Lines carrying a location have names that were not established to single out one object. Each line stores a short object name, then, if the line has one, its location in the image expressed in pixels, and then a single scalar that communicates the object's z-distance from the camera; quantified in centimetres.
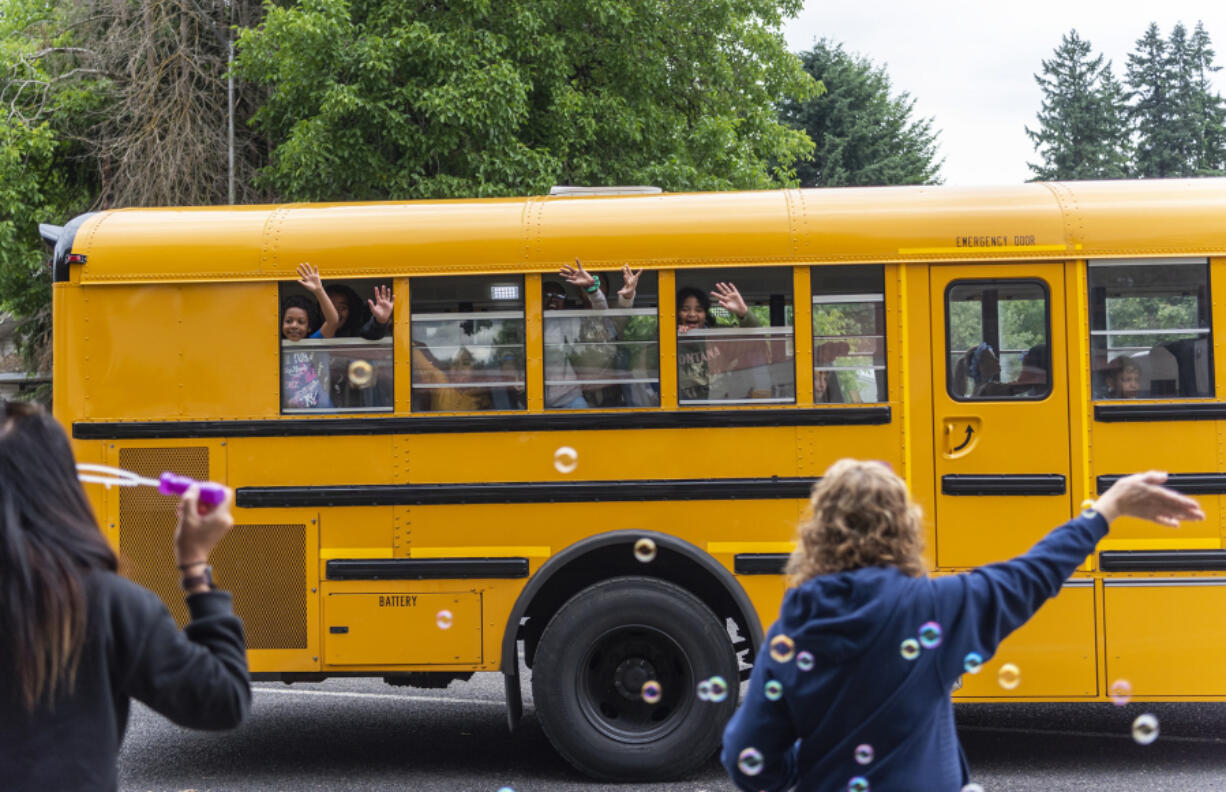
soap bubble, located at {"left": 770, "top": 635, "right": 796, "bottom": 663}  241
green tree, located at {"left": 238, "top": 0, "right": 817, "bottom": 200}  1325
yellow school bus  576
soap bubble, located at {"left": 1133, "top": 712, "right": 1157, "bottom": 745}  392
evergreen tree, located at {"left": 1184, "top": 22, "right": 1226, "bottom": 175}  5122
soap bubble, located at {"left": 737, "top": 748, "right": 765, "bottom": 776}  247
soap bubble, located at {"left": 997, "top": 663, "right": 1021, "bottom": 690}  466
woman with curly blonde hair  238
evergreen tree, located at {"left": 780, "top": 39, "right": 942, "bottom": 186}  3622
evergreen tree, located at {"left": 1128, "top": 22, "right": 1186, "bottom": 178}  5162
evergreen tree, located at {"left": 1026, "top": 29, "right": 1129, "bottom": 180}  5122
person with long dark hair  212
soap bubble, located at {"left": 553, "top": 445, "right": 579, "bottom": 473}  585
